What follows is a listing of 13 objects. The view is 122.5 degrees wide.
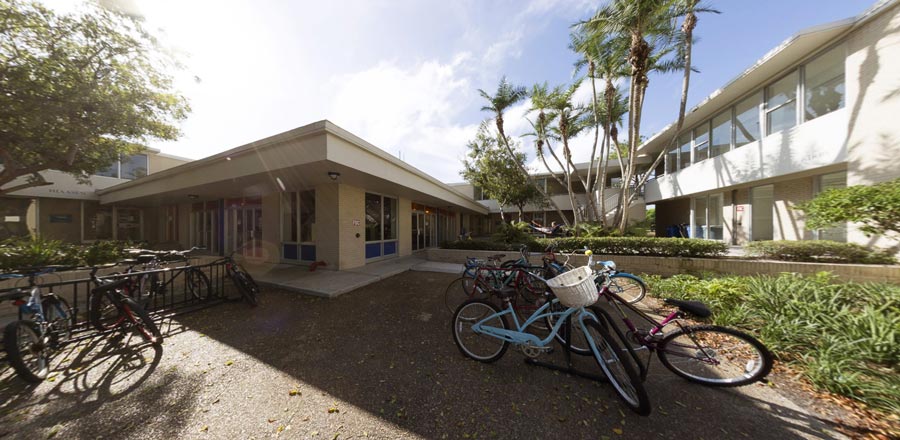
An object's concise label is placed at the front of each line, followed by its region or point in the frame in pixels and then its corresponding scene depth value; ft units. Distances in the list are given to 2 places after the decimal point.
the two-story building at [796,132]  18.24
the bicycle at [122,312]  10.38
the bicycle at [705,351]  7.73
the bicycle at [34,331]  8.06
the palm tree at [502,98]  36.45
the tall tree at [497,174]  44.37
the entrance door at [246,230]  29.64
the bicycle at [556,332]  7.30
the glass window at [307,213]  25.44
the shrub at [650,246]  22.03
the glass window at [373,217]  27.94
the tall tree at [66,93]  18.60
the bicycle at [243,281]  15.47
